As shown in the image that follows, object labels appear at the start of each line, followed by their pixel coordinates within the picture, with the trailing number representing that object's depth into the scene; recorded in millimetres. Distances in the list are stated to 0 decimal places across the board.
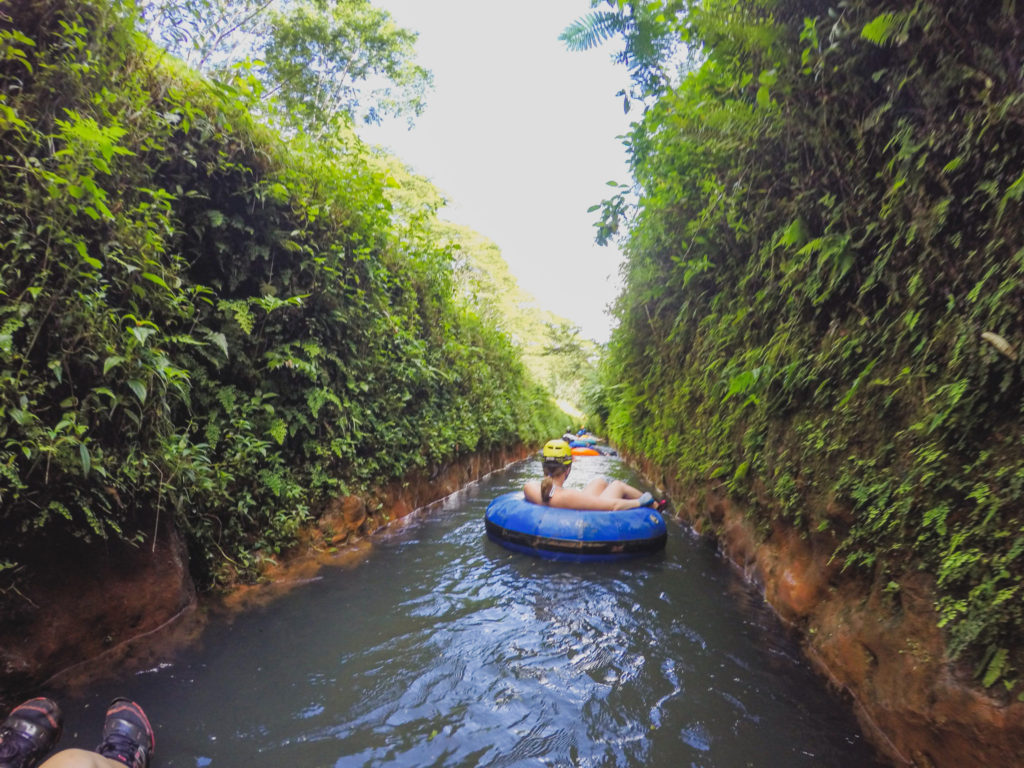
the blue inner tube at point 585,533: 5375
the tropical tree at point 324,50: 11477
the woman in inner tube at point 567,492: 5914
